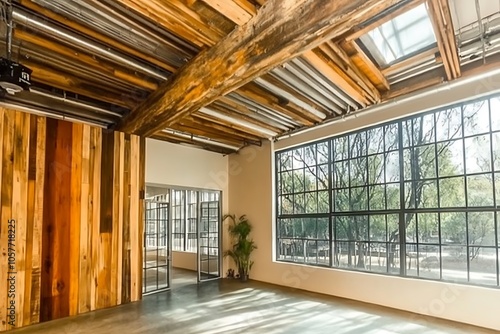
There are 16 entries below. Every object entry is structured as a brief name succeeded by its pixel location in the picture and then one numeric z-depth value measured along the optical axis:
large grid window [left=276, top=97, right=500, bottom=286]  4.44
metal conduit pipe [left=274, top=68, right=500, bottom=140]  4.32
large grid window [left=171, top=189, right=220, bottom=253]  7.86
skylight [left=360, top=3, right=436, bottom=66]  3.43
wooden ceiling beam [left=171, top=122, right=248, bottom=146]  6.34
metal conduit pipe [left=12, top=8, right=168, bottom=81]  2.96
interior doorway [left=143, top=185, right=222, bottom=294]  6.63
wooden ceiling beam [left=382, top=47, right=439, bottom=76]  4.07
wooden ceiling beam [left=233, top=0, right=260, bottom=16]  2.87
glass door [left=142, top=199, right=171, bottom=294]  6.48
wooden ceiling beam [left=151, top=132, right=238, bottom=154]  6.74
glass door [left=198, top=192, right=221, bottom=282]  7.79
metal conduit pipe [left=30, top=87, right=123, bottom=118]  4.60
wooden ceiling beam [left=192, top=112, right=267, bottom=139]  5.62
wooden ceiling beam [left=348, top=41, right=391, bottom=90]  3.82
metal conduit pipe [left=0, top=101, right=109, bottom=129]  4.59
